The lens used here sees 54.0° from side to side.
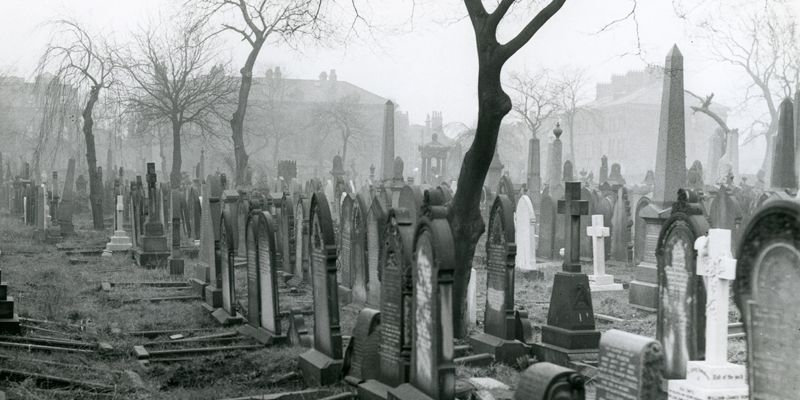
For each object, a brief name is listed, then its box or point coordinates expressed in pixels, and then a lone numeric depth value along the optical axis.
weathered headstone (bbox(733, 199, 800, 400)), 4.77
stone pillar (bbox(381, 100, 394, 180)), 32.69
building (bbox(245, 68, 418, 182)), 66.06
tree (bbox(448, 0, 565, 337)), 9.46
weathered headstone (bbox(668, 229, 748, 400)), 5.87
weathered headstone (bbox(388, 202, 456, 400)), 5.77
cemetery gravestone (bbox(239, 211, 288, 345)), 9.27
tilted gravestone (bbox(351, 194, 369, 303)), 11.61
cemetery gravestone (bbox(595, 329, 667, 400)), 4.59
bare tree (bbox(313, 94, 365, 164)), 64.94
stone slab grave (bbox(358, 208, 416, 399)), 6.38
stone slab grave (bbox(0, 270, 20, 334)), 8.75
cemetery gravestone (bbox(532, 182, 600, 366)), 8.66
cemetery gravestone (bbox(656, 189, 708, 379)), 7.41
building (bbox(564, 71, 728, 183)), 79.06
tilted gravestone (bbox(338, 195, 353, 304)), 12.77
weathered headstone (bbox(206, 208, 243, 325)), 10.67
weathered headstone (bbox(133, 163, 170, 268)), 16.87
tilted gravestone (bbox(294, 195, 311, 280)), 14.17
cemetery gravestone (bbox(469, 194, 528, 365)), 8.61
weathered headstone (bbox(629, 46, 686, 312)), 13.24
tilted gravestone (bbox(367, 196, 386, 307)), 11.20
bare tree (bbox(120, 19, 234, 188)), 29.52
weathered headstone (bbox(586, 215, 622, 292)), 13.38
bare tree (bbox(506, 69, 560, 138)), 46.09
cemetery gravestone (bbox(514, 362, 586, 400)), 4.46
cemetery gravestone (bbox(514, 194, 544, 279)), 15.40
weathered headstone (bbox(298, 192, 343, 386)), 7.41
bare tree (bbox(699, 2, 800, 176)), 39.97
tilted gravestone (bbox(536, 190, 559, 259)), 18.61
